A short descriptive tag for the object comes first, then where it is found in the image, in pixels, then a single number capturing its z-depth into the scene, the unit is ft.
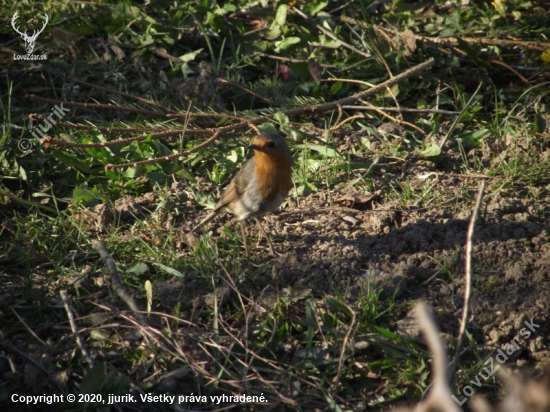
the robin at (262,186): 25.59
